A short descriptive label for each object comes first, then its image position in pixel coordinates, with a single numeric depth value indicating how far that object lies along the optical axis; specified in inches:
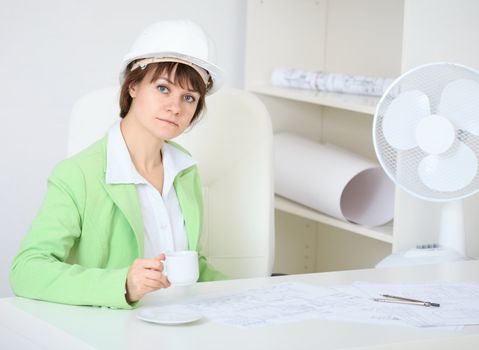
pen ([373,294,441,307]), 97.5
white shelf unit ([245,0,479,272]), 178.1
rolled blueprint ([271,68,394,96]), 161.5
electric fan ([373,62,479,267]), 126.4
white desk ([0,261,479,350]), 81.5
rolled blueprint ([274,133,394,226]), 160.3
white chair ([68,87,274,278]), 132.0
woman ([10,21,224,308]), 99.5
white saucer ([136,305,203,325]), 85.8
